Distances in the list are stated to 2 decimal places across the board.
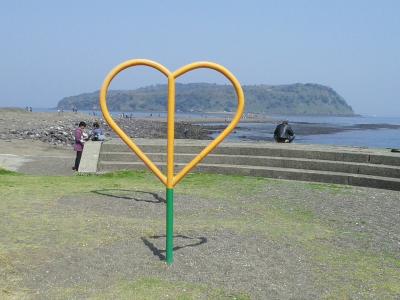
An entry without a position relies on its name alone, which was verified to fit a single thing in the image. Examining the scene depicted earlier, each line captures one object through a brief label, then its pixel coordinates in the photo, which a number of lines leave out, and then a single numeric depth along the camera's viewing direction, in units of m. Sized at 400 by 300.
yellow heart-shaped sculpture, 6.12
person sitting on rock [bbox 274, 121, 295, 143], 16.62
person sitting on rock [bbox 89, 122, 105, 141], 16.55
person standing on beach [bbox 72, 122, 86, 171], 14.09
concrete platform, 12.00
